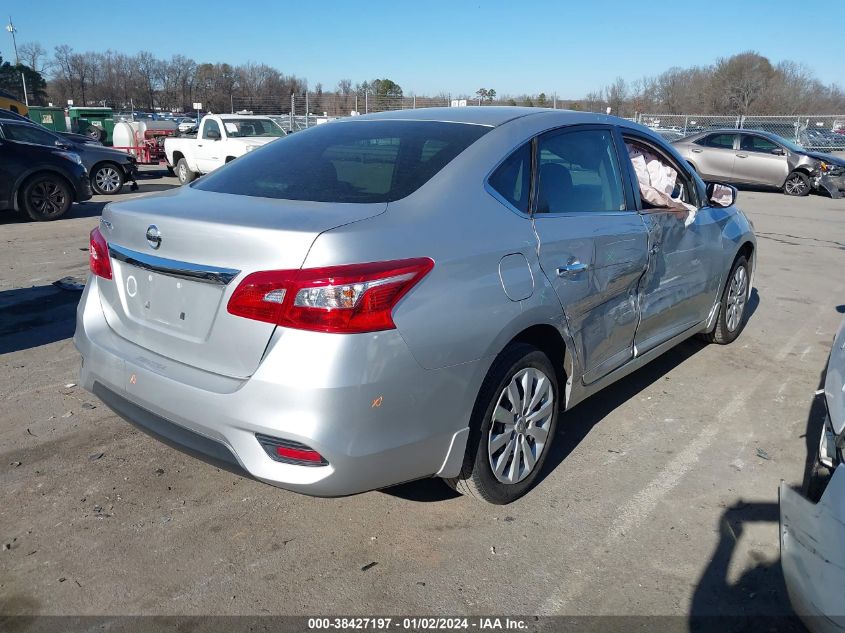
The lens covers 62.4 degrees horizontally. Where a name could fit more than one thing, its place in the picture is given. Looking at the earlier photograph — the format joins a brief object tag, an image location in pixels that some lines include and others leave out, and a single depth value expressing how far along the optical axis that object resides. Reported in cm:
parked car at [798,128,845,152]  2859
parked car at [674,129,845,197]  1797
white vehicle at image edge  208
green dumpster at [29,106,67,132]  2644
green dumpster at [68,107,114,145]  2612
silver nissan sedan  238
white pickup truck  1631
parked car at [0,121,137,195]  1410
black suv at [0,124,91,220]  1047
